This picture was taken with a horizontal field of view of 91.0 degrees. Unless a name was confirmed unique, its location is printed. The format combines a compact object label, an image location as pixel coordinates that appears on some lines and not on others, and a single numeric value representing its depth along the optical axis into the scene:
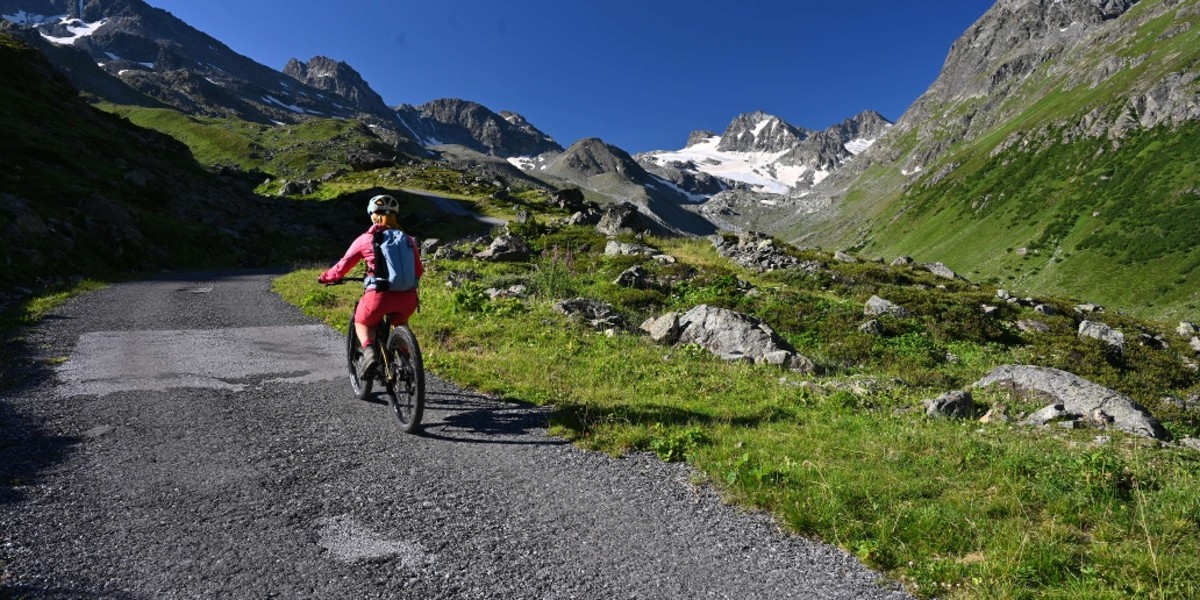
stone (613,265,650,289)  22.83
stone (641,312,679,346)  15.84
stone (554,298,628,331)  16.05
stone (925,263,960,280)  38.36
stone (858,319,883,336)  18.44
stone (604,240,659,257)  30.31
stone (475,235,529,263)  29.83
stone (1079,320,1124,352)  21.52
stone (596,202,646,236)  42.44
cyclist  8.48
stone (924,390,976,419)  9.45
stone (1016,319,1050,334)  22.05
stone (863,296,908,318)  21.06
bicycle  8.09
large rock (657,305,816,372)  13.76
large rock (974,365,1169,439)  9.15
